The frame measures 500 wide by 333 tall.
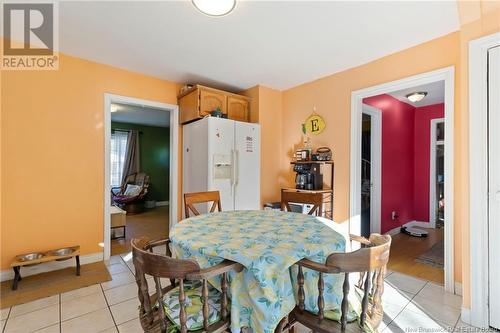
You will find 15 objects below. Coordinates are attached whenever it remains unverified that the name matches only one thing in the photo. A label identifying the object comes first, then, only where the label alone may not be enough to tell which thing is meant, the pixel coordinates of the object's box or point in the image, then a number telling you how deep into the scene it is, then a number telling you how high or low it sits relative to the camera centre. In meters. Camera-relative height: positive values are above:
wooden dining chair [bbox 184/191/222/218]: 2.27 -0.33
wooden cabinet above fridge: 3.33 +0.97
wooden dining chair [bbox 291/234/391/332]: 0.97 -0.55
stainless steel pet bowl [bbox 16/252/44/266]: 2.44 -0.97
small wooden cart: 3.21 -0.30
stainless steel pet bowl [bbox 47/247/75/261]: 2.60 -0.98
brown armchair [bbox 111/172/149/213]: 6.11 -0.76
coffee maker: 3.30 -0.14
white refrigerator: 3.19 +0.09
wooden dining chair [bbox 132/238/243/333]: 0.96 -0.65
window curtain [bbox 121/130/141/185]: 6.98 +0.32
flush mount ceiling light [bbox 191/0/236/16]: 1.75 +1.24
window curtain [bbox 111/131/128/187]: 6.87 +0.35
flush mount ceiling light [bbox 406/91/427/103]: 3.70 +1.16
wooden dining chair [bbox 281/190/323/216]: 2.25 -0.33
